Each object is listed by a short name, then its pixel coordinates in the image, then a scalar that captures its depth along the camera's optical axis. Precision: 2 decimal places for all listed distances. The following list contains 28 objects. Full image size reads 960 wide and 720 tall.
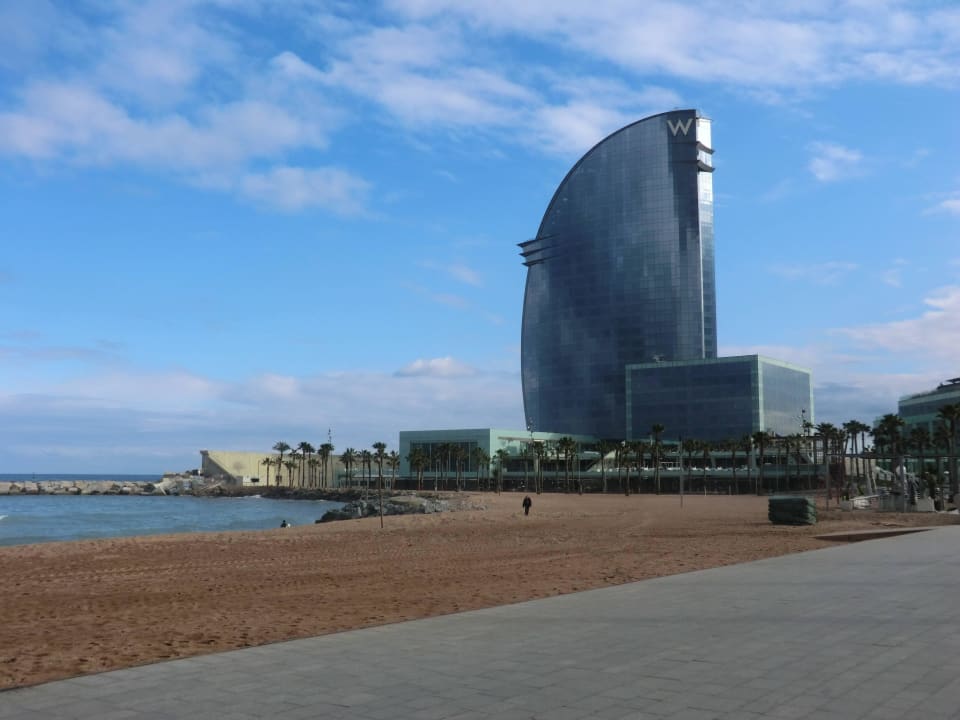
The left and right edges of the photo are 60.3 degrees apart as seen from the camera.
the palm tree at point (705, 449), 133.75
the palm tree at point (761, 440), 120.29
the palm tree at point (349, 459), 181.25
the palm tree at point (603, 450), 136.25
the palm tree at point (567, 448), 140.25
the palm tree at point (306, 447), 194.12
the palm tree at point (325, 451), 190.12
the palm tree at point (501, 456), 156.11
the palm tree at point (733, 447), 130.62
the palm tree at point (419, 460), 158.88
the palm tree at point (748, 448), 128.75
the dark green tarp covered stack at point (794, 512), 43.47
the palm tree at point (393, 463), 161.98
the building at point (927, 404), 140.00
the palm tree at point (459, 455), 155.88
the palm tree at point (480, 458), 155.25
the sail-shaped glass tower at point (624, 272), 181.38
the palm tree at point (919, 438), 94.97
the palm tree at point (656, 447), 126.44
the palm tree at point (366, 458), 166.02
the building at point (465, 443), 161.65
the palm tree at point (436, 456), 157.36
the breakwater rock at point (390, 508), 77.12
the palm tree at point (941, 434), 91.12
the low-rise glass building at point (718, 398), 153.62
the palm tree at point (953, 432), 78.00
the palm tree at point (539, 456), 142.34
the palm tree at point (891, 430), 89.69
